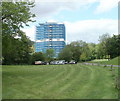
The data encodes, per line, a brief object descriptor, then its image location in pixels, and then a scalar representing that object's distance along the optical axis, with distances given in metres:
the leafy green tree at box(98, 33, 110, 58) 75.21
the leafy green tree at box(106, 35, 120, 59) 65.89
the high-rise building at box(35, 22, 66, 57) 133.66
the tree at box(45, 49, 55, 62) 75.72
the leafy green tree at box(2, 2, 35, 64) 17.72
